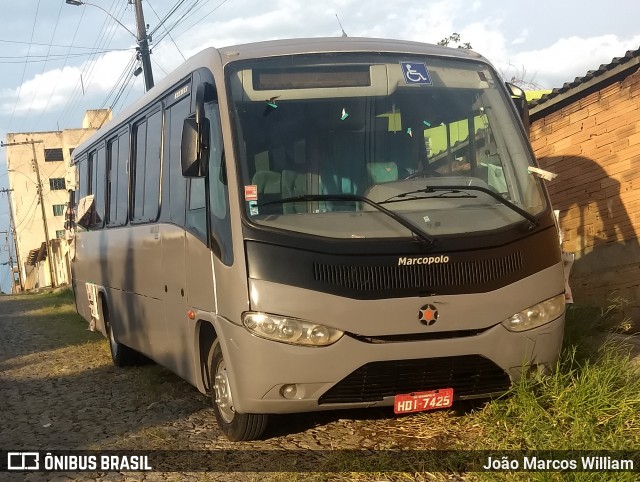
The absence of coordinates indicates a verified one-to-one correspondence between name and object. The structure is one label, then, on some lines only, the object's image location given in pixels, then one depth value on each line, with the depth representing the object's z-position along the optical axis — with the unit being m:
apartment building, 62.67
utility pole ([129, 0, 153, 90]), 20.62
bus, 4.64
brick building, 10.04
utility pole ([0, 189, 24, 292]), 62.24
